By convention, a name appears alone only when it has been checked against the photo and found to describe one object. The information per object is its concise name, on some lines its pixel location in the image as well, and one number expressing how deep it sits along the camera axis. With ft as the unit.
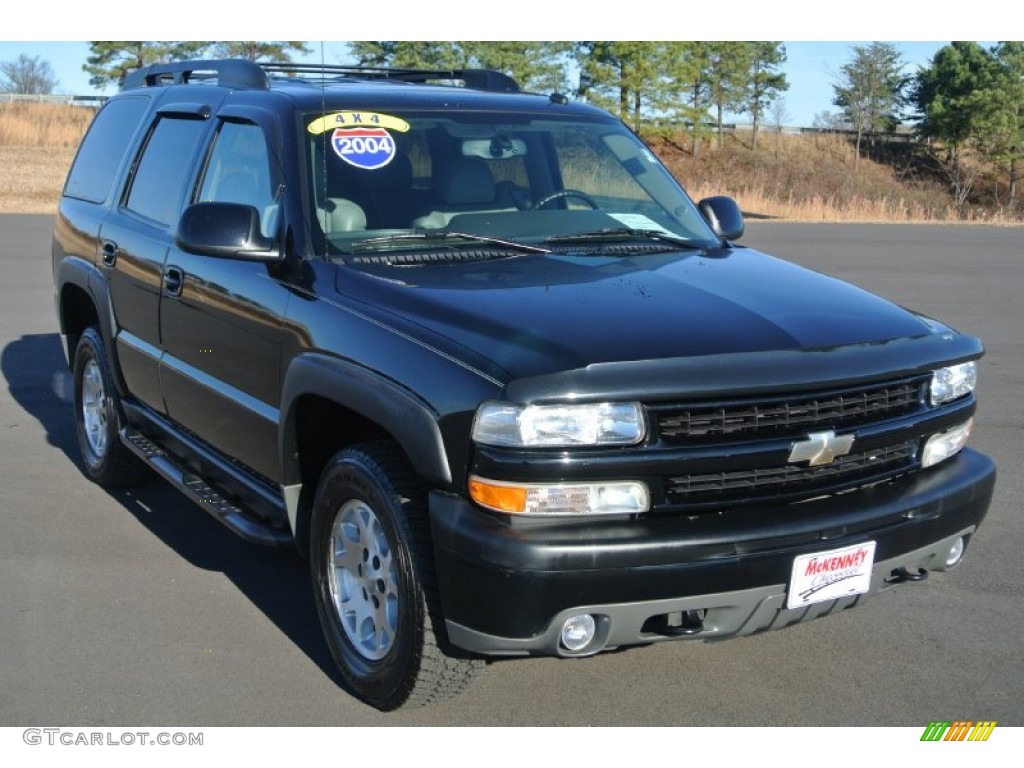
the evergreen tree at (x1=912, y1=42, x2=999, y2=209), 209.87
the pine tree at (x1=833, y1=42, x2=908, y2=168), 221.87
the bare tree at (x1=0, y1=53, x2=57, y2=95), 277.03
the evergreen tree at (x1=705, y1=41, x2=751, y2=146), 200.34
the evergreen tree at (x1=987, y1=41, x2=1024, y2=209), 208.23
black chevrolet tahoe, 10.85
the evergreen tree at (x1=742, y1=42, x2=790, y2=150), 223.71
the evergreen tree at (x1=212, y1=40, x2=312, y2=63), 152.73
